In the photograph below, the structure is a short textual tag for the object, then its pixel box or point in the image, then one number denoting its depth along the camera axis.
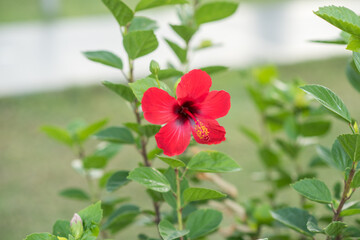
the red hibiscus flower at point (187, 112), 1.07
